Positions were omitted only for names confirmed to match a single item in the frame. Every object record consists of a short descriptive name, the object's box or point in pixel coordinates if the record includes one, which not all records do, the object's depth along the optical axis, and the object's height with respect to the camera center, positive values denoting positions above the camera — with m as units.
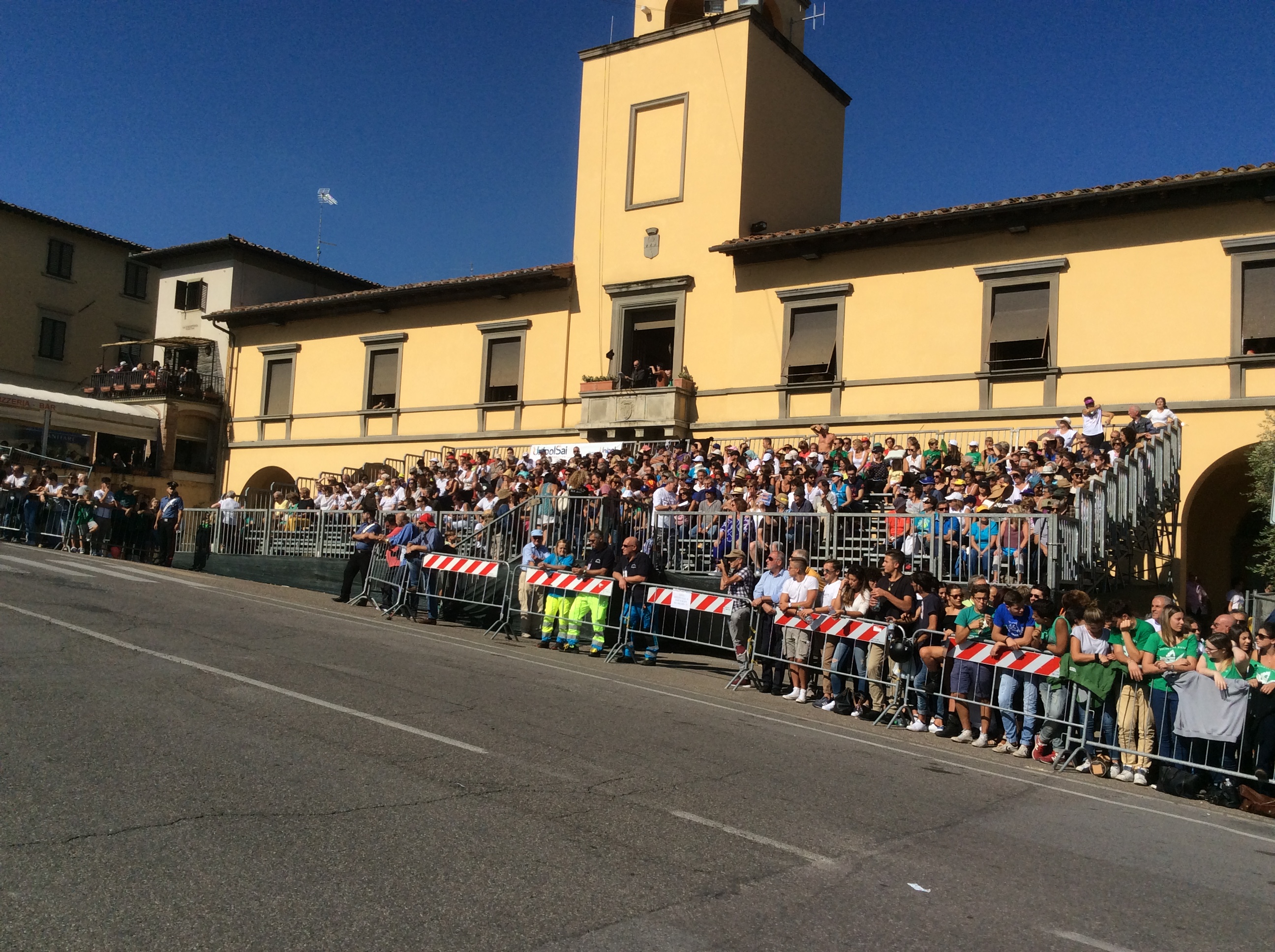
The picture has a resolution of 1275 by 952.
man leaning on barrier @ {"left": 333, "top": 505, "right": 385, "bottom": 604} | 18.61 -0.50
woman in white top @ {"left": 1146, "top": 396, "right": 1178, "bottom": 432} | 17.66 +2.52
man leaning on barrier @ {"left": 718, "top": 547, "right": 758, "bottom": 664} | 13.84 -0.59
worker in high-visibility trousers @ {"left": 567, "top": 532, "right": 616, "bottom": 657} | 15.14 -0.94
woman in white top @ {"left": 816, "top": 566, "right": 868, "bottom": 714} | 12.32 -0.72
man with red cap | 17.56 -0.69
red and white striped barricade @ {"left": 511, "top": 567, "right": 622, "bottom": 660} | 15.15 -1.07
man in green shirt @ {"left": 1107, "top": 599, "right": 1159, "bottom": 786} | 9.97 -1.33
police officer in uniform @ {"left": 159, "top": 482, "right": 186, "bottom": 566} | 24.20 -0.27
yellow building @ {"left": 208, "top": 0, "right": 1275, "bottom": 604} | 18.98 +5.21
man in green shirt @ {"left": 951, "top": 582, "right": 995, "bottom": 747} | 11.07 -1.19
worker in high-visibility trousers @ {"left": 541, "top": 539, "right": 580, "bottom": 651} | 15.48 -1.07
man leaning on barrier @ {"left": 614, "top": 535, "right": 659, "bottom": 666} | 14.90 -0.66
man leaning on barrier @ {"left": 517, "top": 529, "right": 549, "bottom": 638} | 16.44 -0.74
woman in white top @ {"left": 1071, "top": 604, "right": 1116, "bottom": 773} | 10.27 -0.83
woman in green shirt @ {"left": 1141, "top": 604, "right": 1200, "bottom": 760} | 9.84 -0.88
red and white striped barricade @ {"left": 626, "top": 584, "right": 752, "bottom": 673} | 13.93 -1.08
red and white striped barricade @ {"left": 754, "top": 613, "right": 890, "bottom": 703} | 12.02 -0.89
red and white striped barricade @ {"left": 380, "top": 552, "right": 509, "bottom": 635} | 17.08 -1.03
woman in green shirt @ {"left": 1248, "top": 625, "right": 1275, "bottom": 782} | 9.12 -1.15
